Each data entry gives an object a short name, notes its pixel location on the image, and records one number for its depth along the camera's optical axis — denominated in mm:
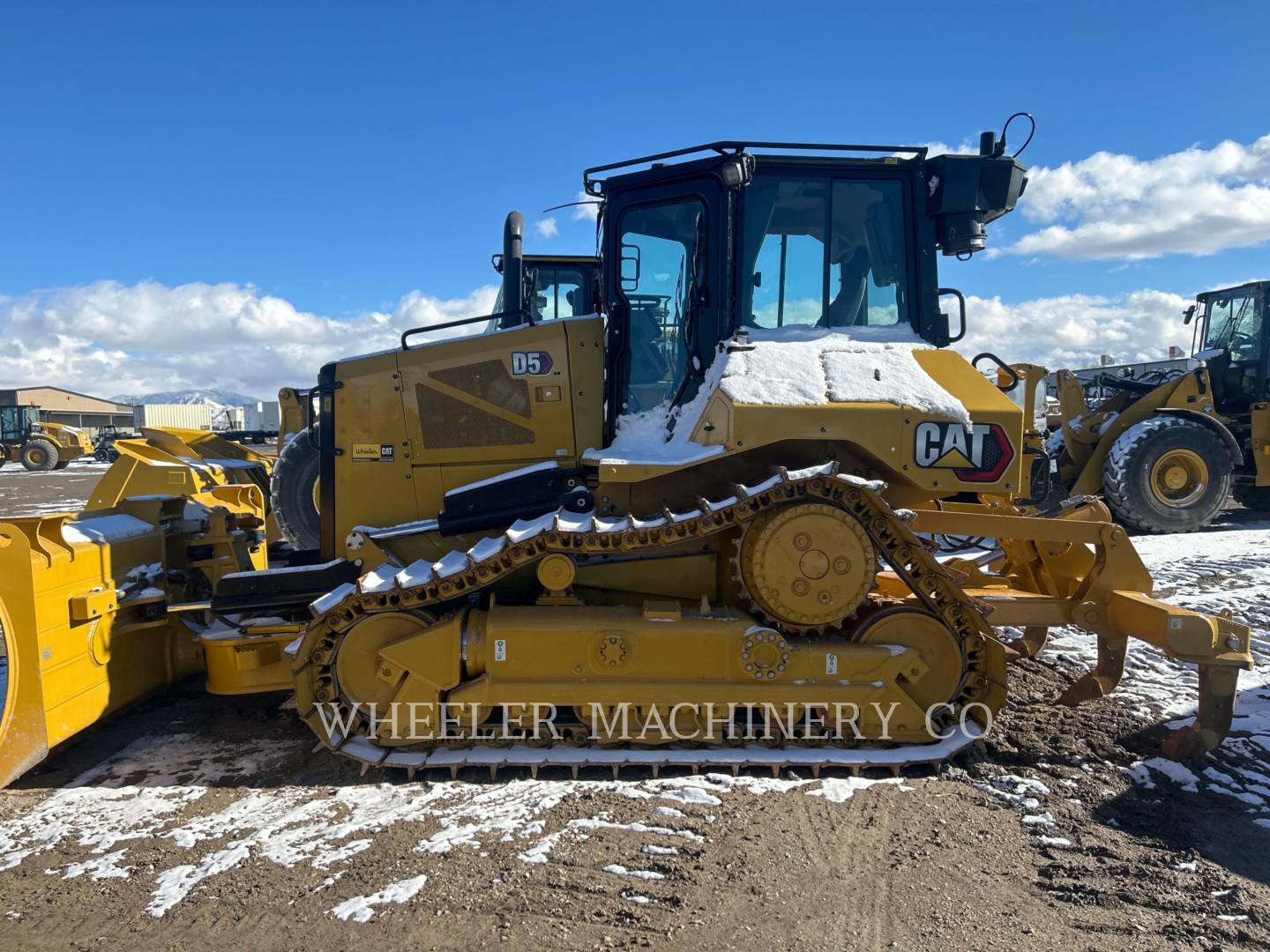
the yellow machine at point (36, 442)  32969
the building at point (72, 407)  66250
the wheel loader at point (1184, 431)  11039
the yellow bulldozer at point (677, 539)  4047
